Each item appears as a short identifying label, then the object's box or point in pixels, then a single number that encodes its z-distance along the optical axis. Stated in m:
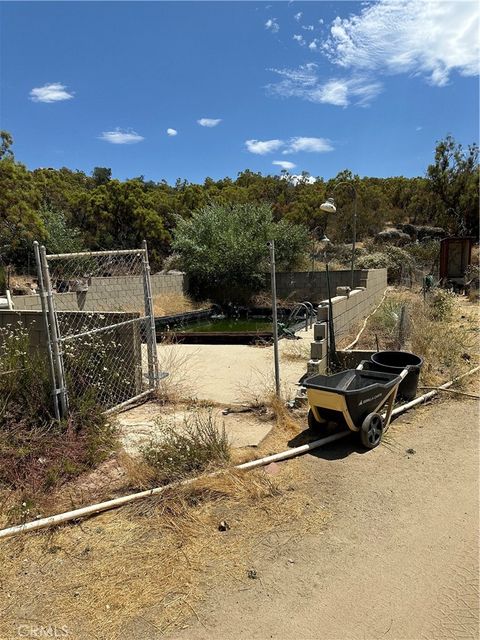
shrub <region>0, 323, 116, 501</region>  3.37
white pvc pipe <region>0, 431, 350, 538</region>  2.82
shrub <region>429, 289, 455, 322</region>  9.73
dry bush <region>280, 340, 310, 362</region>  7.72
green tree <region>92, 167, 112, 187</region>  34.84
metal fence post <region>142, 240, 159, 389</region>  5.46
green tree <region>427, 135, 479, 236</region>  27.67
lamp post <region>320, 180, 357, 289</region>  8.54
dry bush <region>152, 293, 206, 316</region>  15.92
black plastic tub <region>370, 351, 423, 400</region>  4.98
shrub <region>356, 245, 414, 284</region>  19.02
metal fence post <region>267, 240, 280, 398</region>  4.60
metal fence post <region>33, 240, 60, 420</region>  3.82
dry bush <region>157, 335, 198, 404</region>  5.46
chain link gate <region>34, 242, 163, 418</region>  3.91
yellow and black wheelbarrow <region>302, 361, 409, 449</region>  3.85
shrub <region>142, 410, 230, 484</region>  3.40
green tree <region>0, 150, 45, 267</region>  15.12
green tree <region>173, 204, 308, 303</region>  17.31
